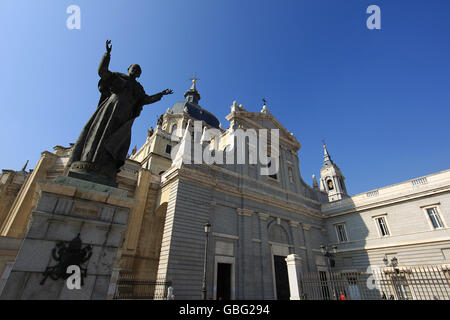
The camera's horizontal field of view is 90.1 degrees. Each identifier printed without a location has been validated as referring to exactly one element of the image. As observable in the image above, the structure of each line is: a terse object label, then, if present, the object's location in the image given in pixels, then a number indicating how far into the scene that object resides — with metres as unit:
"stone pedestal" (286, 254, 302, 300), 11.57
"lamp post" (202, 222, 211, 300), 10.52
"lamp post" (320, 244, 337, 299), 20.67
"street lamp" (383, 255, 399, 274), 15.48
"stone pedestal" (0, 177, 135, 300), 3.04
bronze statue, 4.38
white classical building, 13.63
